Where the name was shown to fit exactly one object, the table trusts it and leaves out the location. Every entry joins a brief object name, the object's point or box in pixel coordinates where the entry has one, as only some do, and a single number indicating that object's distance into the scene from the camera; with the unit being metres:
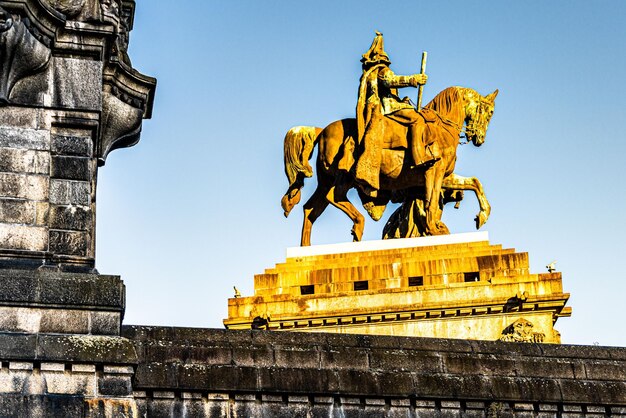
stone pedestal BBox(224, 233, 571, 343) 38.91
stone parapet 14.80
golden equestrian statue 41.28
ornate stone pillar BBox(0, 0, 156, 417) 13.60
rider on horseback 40.94
